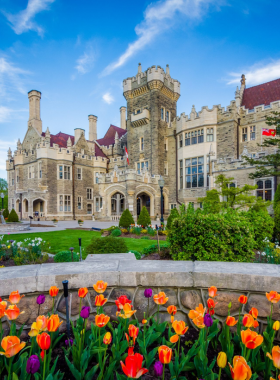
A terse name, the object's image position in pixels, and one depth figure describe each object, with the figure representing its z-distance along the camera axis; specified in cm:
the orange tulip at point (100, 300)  175
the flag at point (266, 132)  1855
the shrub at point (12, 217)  2106
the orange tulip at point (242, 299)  180
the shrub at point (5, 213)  2707
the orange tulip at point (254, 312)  166
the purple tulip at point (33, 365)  129
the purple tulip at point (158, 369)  118
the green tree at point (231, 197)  1078
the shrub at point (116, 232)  1279
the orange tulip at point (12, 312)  154
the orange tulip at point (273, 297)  178
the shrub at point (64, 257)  562
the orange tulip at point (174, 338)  141
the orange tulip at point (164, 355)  121
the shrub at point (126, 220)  1534
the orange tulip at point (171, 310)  176
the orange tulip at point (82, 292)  181
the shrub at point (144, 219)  1559
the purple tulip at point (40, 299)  178
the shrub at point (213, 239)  467
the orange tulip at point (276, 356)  120
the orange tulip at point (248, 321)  155
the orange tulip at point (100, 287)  185
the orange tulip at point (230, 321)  156
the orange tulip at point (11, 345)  127
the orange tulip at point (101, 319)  155
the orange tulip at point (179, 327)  145
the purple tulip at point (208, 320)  156
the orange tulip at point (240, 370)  107
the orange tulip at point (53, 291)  187
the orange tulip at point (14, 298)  173
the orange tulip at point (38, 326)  143
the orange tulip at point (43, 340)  133
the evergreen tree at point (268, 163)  1552
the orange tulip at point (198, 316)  156
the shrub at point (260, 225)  713
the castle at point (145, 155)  2189
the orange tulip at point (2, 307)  165
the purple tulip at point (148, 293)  189
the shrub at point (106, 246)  574
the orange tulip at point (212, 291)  185
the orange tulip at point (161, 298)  179
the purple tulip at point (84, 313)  167
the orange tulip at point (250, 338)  132
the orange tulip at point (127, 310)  165
